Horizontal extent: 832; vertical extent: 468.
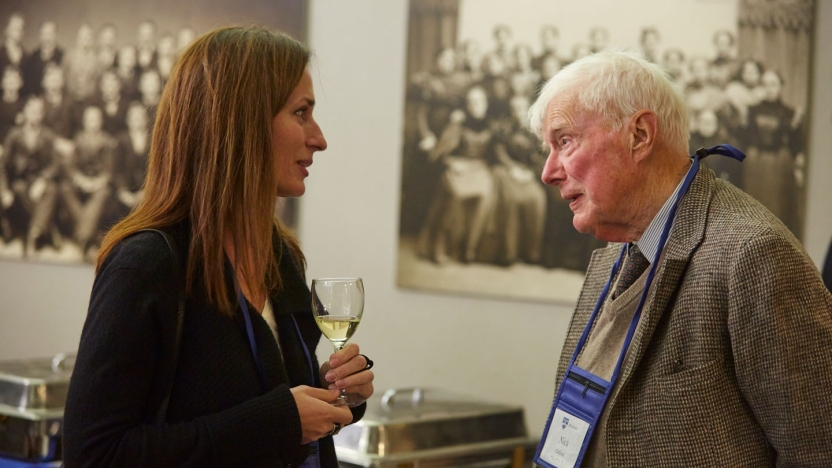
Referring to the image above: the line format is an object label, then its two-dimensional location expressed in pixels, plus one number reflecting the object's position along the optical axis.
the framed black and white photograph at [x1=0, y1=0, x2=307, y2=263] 4.60
